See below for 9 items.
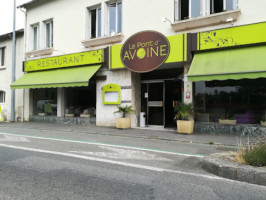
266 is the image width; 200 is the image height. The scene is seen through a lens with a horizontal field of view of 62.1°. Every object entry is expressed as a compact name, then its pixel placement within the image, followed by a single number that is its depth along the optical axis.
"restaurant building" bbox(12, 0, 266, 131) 8.70
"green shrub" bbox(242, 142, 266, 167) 4.14
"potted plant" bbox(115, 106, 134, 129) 10.93
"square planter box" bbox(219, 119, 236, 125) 9.27
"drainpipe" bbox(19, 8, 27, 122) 15.60
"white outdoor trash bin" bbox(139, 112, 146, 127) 11.55
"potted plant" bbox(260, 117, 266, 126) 8.64
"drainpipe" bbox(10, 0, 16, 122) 15.50
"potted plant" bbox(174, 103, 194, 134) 9.19
